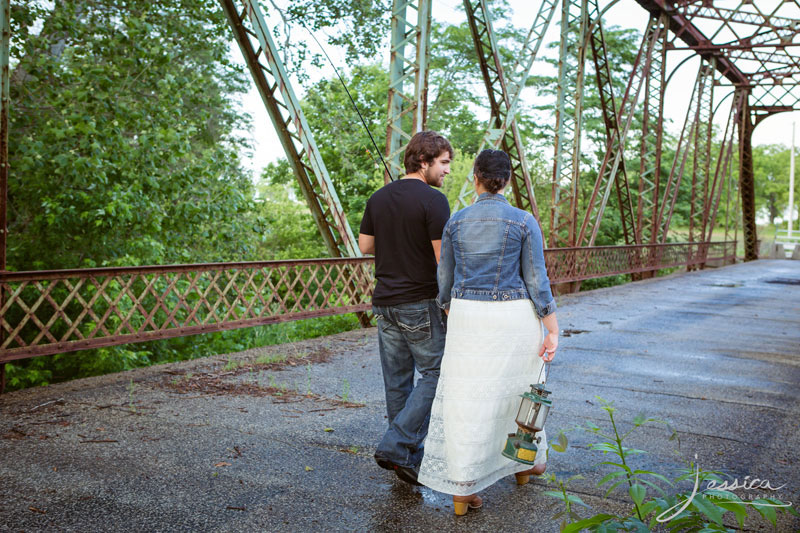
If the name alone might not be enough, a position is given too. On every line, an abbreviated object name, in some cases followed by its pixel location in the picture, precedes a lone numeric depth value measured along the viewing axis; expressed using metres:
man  3.71
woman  3.37
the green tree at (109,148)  9.48
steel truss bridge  7.16
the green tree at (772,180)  75.44
